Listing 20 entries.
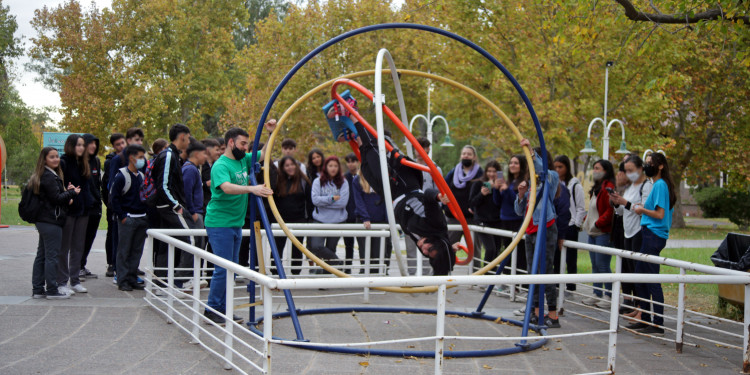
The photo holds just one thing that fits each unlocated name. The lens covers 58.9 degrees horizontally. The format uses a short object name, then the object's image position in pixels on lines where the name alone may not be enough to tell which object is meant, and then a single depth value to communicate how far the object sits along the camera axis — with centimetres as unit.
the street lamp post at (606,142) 1962
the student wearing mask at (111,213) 958
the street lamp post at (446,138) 2198
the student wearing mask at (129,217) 862
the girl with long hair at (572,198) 891
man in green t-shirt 680
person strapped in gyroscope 652
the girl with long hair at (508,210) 920
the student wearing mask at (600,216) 848
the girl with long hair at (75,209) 827
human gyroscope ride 595
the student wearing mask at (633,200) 749
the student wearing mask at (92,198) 893
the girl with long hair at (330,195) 982
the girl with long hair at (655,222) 711
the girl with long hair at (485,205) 1011
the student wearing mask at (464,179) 1023
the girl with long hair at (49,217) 774
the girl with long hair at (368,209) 1027
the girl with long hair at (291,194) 962
